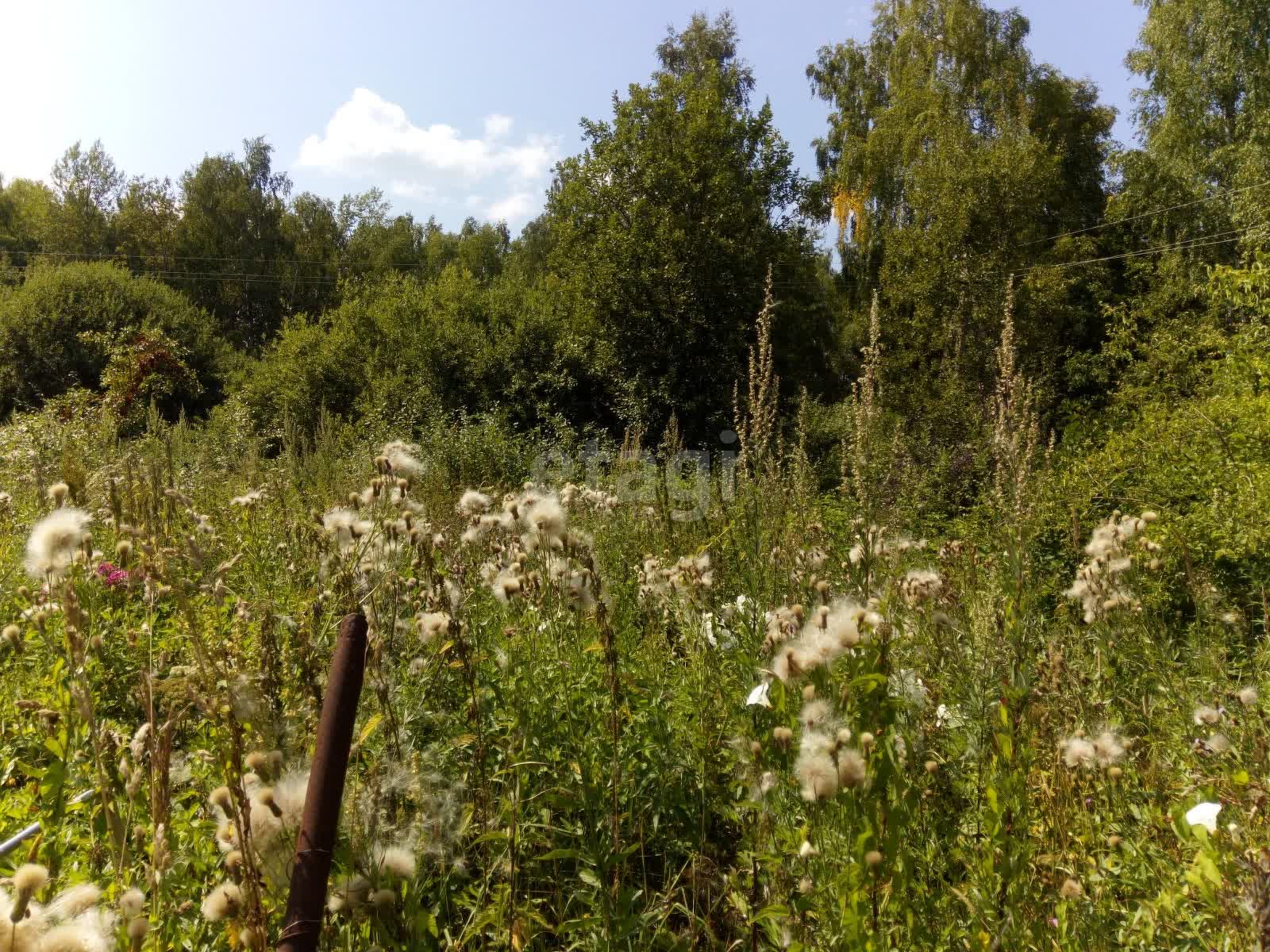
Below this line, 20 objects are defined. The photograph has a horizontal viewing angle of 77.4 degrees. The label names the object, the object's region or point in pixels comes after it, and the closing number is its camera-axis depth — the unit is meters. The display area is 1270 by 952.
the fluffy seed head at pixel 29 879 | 0.62
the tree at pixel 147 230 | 32.38
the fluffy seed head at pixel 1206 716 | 2.09
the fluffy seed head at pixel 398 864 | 1.08
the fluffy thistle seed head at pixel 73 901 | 0.68
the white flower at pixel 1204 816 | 1.42
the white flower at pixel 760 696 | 1.82
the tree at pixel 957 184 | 13.77
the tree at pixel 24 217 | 33.50
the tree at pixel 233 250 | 32.41
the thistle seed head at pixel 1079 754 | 1.84
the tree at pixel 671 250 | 15.23
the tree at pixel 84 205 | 32.53
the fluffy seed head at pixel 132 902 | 0.85
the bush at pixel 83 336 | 19.91
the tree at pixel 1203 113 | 14.08
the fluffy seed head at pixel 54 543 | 1.15
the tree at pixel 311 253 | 33.34
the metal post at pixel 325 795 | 0.75
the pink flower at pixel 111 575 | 3.04
